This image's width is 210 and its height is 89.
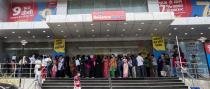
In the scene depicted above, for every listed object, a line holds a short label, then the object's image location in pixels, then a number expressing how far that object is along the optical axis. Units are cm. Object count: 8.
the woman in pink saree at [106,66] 754
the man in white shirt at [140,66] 725
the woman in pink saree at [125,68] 729
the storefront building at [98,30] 857
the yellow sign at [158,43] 910
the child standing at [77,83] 586
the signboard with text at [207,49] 741
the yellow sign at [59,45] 936
